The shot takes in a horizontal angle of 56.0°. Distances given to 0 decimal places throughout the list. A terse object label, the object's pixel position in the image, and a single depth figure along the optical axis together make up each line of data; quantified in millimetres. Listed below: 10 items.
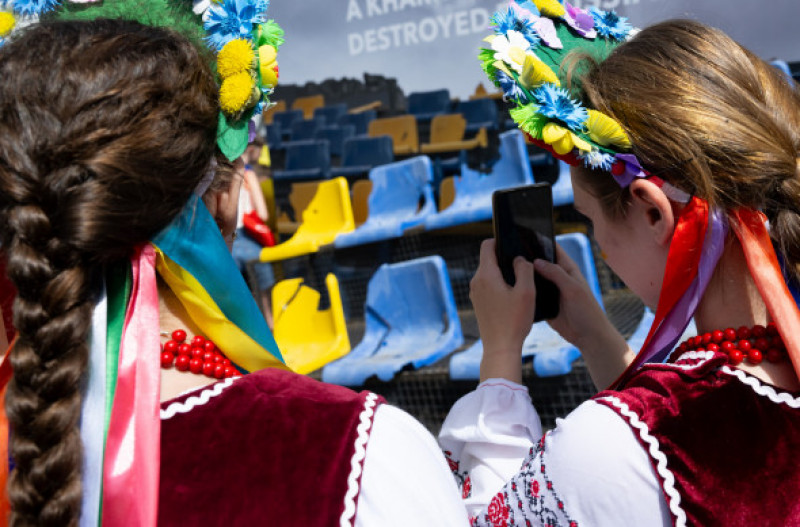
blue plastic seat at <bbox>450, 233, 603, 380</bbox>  2670
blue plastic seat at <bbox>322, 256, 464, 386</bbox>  3166
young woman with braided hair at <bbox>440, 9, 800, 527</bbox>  878
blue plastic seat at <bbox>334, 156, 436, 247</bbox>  4266
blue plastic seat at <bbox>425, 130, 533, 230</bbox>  3744
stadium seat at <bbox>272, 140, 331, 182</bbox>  6008
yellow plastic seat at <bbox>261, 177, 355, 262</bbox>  4473
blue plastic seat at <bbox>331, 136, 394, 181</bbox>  5566
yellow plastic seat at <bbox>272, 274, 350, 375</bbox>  3430
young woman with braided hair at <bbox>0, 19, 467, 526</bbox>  740
